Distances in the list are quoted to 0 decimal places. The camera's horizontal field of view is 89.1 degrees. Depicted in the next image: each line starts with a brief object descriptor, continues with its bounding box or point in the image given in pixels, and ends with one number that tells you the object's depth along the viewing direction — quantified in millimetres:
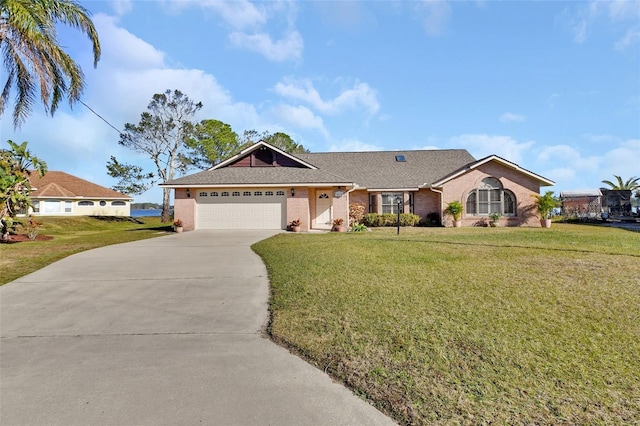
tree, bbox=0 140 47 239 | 13734
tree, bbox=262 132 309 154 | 45750
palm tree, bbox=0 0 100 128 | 11625
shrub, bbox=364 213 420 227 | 21156
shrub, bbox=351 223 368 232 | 17656
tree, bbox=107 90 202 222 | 35188
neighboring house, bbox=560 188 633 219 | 29188
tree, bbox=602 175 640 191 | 40847
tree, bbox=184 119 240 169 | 37375
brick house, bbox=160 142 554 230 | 19016
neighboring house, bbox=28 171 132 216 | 32312
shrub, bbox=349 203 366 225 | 20953
